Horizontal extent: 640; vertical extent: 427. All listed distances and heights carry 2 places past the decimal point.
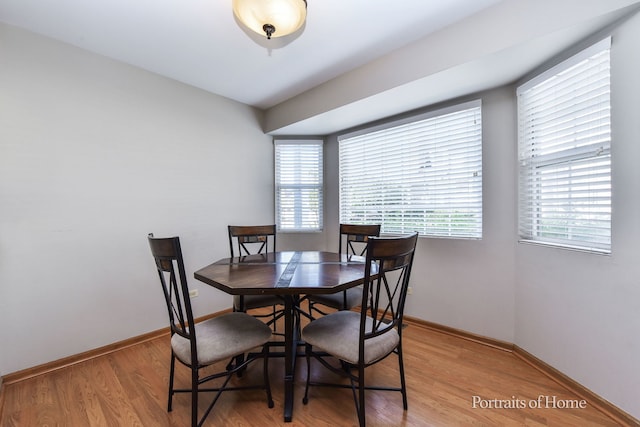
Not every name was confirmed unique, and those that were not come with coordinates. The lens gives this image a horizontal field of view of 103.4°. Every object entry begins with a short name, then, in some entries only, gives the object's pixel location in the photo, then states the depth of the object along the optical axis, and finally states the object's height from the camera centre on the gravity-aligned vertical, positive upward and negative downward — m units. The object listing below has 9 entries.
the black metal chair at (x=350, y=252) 2.07 -0.48
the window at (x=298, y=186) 3.50 +0.39
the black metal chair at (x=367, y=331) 1.29 -0.70
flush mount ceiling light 1.31 +1.09
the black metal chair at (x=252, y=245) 2.07 -0.39
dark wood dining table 1.37 -0.40
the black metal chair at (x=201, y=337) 1.30 -0.71
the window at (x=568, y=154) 1.53 +0.41
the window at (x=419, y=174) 2.33 +0.42
